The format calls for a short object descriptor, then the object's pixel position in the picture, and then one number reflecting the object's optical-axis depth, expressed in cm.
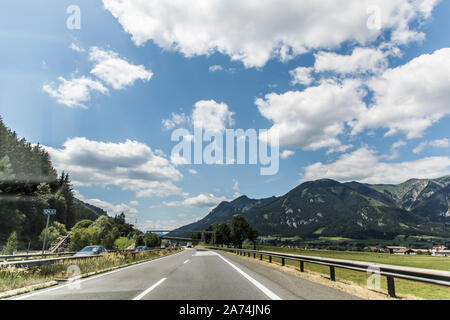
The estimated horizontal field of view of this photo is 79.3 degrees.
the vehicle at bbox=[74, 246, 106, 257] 2188
